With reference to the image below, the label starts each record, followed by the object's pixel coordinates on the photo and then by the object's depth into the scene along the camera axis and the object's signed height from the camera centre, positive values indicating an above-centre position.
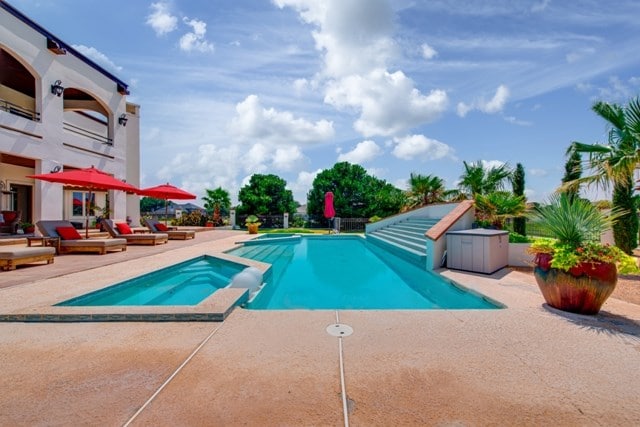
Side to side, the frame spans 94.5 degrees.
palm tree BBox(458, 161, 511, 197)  14.09 +1.98
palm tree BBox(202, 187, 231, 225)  26.84 +1.75
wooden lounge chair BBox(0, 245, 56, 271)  6.68 -0.87
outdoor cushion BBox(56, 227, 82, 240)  9.39 -0.45
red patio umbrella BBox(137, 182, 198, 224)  13.55 +1.25
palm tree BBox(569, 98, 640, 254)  6.55 +1.53
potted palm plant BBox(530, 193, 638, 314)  3.81 -0.56
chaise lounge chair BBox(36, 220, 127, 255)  9.21 -0.69
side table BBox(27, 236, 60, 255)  8.84 -0.66
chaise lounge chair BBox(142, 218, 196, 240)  14.10 -0.58
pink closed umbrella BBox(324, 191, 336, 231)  21.50 +0.90
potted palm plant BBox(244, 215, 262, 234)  19.74 -0.56
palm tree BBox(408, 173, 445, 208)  18.03 +1.83
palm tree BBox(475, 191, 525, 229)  9.32 +0.31
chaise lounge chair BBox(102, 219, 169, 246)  11.23 -0.65
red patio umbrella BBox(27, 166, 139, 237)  9.25 +1.30
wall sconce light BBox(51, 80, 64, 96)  12.52 +5.61
